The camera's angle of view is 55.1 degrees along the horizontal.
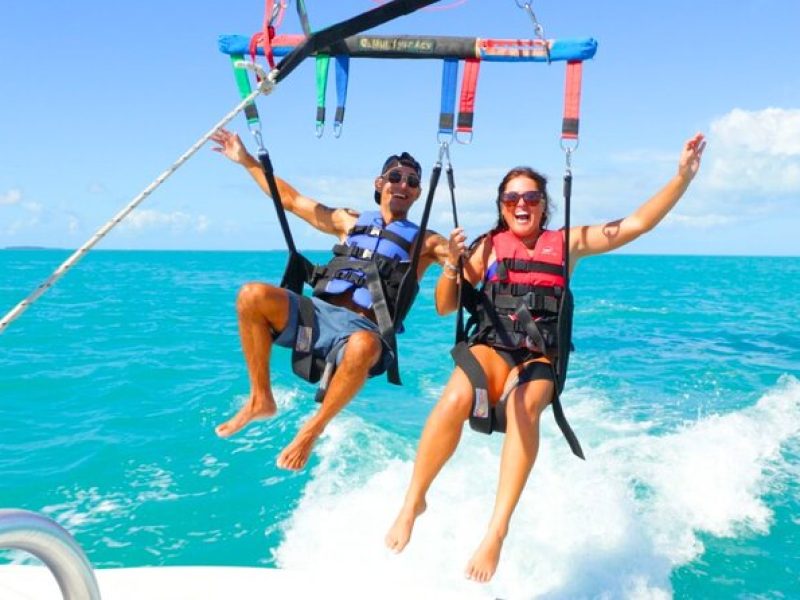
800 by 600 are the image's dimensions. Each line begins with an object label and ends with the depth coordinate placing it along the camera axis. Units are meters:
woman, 3.43
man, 3.61
